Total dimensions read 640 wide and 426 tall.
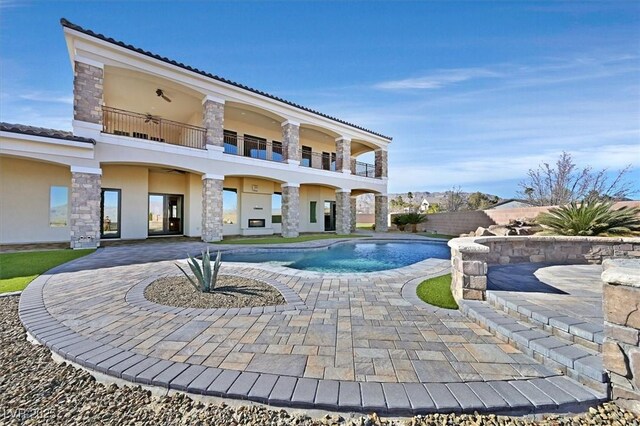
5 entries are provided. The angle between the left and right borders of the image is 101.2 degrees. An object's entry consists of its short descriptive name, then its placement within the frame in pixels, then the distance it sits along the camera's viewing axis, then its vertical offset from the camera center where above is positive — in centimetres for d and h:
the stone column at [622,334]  193 -90
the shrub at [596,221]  670 -14
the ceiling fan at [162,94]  1173 +541
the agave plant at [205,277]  459 -113
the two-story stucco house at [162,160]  941 +227
